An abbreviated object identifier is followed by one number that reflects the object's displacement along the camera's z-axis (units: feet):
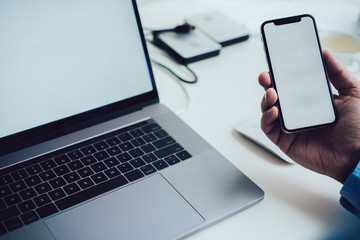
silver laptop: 1.65
